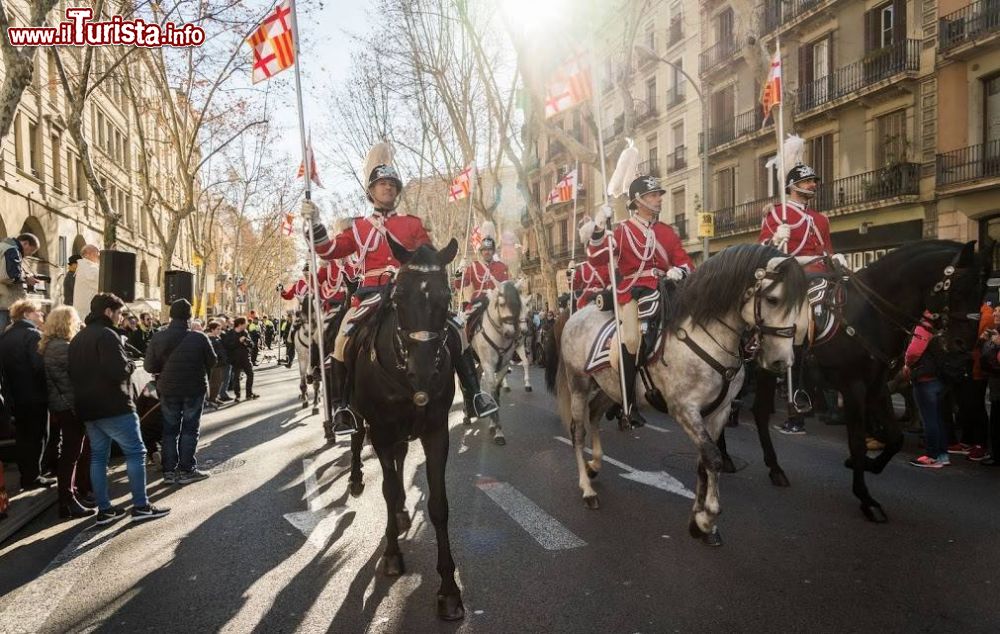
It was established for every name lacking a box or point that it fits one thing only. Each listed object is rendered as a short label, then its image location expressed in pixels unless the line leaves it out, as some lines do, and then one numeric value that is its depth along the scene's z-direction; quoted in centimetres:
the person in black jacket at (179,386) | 862
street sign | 2220
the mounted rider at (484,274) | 1340
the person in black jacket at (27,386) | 778
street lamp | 2374
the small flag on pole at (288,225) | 2047
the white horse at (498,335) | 1188
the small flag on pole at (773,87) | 1302
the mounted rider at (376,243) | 608
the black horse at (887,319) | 641
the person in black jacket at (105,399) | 669
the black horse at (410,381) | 463
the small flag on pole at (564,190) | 2186
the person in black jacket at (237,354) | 1803
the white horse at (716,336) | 538
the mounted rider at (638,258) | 643
